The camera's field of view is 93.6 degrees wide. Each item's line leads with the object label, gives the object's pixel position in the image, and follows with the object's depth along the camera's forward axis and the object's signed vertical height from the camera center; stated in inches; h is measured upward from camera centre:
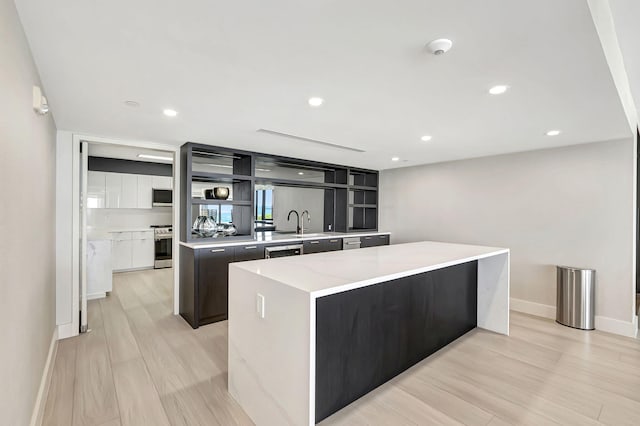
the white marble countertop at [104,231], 196.3 -16.8
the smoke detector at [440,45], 55.6 +31.8
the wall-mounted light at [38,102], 65.4 +23.9
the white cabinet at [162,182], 252.1 +24.0
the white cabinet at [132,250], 236.7 -32.4
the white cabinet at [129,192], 238.4 +14.5
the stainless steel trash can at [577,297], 135.7 -37.7
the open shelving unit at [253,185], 148.3 +17.4
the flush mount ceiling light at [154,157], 218.0 +40.2
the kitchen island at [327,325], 64.9 -30.5
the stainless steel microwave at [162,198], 251.8 +10.5
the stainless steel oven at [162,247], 253.5 -31.5
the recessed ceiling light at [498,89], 76.4 +32.6
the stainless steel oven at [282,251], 159.5 -21.6
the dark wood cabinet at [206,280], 136.6 -32.5
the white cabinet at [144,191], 245.3 +15.7
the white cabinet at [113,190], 232.7 +15.4
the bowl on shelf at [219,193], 165.0 +9.9
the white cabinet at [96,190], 227.0 +14.8
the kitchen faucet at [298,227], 218.5 -11.1
